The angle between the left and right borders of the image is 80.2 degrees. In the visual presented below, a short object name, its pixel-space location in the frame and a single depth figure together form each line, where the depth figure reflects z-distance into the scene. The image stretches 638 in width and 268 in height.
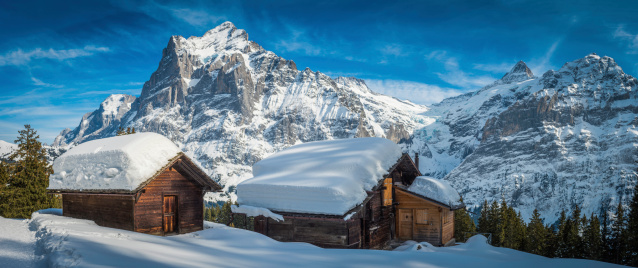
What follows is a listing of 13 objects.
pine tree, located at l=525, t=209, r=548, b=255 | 53.75
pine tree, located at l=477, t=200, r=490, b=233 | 52.41
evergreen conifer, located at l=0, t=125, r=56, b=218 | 23.05
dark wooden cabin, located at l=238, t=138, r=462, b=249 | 18.66
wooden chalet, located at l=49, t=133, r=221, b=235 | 16.84
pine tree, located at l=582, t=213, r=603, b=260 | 52.84
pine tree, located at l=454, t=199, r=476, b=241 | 49.29
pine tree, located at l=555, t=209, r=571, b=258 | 53.94
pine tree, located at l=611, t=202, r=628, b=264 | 51.44
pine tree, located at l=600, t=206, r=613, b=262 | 54.25
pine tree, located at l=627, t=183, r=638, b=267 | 37.79
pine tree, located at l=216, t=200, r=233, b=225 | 79.00
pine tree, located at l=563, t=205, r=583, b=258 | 53.56
